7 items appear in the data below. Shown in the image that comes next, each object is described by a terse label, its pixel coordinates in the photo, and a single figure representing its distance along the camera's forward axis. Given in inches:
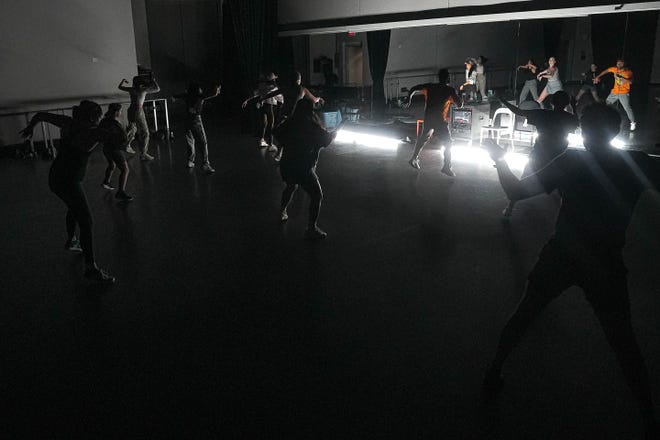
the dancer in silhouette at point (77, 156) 177.6
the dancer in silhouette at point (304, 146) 213.0
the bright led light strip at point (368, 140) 458.9
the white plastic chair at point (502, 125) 406.7
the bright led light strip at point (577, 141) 412.4
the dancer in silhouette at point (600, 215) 102.3
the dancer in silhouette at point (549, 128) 185.0
